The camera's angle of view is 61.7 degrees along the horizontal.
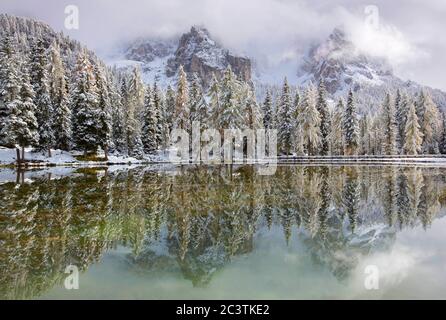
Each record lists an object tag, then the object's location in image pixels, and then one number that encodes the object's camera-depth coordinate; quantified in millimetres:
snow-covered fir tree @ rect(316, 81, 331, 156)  71562
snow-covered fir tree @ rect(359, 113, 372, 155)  100112
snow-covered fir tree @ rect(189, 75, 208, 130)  64625
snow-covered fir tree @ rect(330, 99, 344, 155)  78000
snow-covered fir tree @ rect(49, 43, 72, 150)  51469
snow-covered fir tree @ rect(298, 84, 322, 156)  66062
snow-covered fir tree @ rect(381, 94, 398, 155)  70875
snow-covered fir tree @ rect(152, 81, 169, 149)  67562
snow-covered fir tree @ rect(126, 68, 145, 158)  61438
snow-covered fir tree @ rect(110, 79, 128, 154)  65500
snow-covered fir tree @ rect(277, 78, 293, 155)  70125
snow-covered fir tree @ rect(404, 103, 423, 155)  66875
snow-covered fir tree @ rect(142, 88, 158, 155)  62781
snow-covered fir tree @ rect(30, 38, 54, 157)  50156
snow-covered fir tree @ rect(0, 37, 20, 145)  45528
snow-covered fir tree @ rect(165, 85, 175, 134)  82812
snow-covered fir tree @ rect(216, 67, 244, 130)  55847
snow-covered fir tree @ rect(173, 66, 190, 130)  65500
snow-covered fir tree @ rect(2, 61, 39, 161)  44562
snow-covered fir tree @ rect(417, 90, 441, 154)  73500
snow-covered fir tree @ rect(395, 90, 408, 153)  75944
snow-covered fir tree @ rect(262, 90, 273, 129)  76750
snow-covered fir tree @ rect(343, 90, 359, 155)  68000
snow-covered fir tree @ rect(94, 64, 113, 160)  53281
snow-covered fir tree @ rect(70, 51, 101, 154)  52719
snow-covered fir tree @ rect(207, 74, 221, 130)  58812
